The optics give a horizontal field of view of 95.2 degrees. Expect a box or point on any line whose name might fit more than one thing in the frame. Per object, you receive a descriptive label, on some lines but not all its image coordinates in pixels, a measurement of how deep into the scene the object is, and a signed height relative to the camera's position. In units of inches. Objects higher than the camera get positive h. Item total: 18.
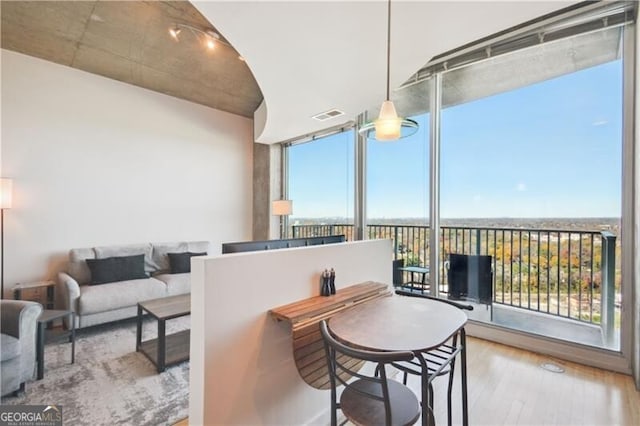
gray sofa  131.7 -37.8
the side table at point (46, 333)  95.7 -43.4
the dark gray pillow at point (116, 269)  148.6 -30.5
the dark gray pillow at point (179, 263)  178.1 -31.3
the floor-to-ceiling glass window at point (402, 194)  150.6 +11.8
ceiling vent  164.2 +57.8
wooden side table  133.1 -36.5
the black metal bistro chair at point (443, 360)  62.6 -34.1
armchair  82.5 -38.9
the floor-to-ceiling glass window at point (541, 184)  107.3 +13.8
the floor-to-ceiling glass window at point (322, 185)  194.4 +21.2
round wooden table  51.0 -22.2
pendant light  79.2 +25.3
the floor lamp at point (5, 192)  128.2 +7.7
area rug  79.5 -55.4
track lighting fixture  150.5 +95.2
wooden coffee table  101.3 -49.6
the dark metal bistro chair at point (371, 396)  46.4 -35.4
